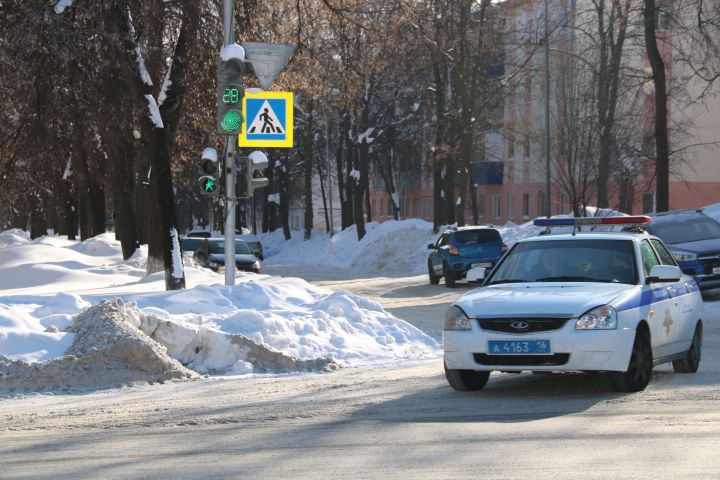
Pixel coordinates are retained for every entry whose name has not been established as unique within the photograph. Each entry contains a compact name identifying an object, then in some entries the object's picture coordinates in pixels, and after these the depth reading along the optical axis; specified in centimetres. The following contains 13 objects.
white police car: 1032
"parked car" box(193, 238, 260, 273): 3975
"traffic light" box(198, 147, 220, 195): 1862
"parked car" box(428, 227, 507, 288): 3381
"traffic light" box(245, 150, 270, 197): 1833
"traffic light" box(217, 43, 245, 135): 1780
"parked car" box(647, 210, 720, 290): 2356
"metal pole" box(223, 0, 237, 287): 1859
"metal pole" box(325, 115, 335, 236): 6943
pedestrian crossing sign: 1845
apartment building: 4459
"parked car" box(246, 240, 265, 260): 5998
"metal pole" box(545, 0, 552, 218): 4091
